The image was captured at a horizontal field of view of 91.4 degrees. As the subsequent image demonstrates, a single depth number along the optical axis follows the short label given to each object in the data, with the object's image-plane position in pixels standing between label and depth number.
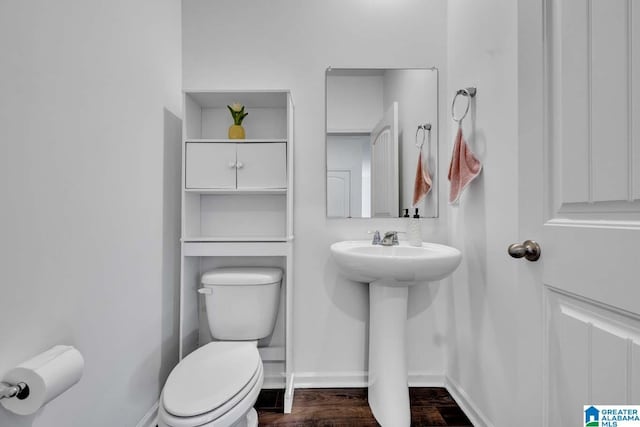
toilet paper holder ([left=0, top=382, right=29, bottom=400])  0.71
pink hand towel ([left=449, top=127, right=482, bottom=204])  1.45
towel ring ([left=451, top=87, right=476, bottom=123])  1.50
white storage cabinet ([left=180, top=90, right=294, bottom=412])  1.60
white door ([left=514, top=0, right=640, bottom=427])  0.54
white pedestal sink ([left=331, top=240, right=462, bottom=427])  1.32
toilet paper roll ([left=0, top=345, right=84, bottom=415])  0.73
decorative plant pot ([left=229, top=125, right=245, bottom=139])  1.68
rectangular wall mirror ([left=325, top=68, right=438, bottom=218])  1.80
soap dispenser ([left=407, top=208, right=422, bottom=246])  1.64
